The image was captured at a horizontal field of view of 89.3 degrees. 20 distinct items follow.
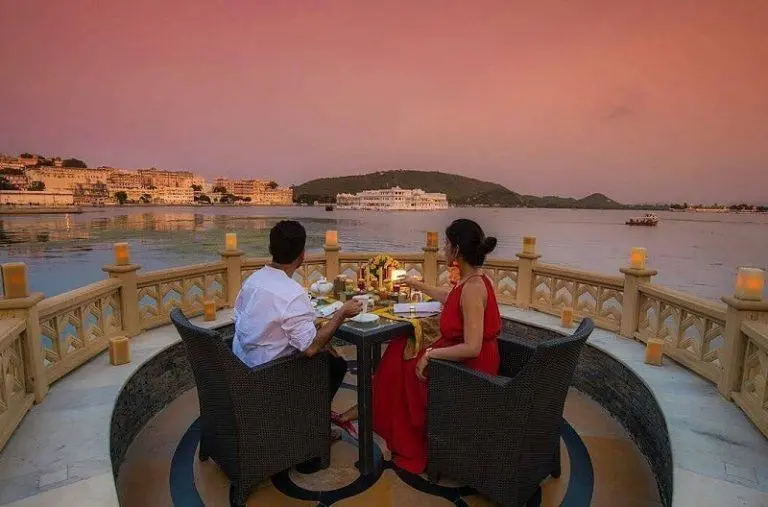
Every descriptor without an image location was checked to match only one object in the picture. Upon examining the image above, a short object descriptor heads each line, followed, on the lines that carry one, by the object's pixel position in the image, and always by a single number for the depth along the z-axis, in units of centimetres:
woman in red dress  213
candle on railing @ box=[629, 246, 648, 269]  406
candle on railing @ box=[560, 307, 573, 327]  454
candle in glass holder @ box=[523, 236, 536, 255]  526
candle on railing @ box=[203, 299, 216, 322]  453
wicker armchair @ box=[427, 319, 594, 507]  193
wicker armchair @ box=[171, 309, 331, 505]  204
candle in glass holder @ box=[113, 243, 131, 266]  391
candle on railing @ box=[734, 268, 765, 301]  274
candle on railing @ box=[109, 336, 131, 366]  331
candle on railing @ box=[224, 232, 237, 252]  514
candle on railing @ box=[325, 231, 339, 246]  573
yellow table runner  254
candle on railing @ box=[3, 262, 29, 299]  254
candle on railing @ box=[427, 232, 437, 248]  583
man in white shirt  206
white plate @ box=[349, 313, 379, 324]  256
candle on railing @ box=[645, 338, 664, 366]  346
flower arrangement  330
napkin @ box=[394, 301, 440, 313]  278
